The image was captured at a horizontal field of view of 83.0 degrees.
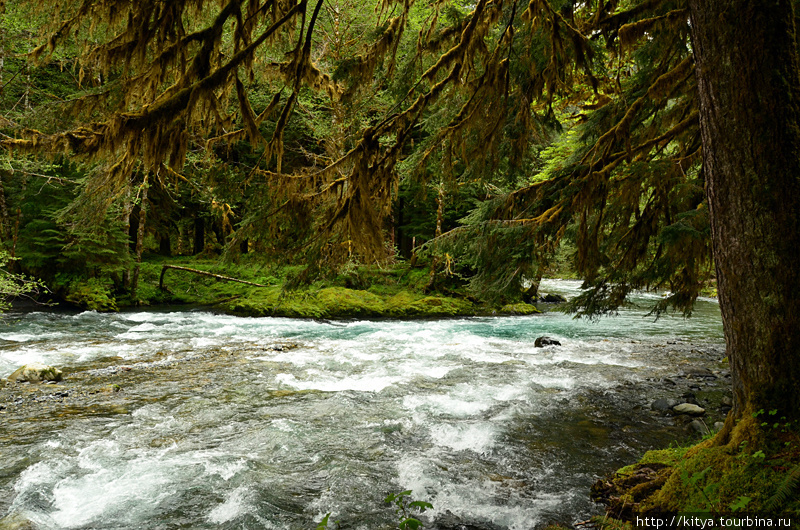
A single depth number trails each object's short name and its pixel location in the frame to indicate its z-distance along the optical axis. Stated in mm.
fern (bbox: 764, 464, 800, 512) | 2424
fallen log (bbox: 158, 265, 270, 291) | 18869
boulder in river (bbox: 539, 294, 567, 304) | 21828
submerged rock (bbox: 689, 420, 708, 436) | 5697
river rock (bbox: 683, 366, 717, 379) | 8578
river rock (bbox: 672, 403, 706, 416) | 6324
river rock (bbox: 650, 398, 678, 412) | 6613
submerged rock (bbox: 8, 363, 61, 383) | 7613
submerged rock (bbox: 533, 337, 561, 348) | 11422
